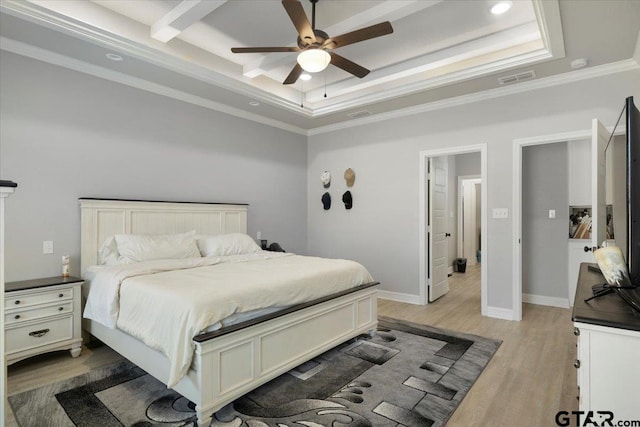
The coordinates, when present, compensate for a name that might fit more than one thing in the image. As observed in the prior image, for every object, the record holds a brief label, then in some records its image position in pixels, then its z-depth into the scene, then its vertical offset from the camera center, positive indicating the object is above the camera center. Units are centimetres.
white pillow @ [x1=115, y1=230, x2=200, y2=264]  332 -34
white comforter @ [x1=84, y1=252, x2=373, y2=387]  204 -56
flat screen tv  164 +8
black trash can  710 -107
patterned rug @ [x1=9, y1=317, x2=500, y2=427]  210 -127
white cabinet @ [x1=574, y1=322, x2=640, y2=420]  120 -57
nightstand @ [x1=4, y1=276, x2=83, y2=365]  270 -85
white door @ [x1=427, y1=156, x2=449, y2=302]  485 -23
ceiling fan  243 +135
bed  205 -88
